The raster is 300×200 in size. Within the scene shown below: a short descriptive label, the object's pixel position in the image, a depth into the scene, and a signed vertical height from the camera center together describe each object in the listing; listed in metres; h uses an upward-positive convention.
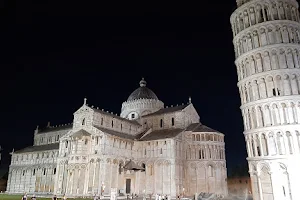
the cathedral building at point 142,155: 41.22 +2.44
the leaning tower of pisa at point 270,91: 25.83 +8.79
